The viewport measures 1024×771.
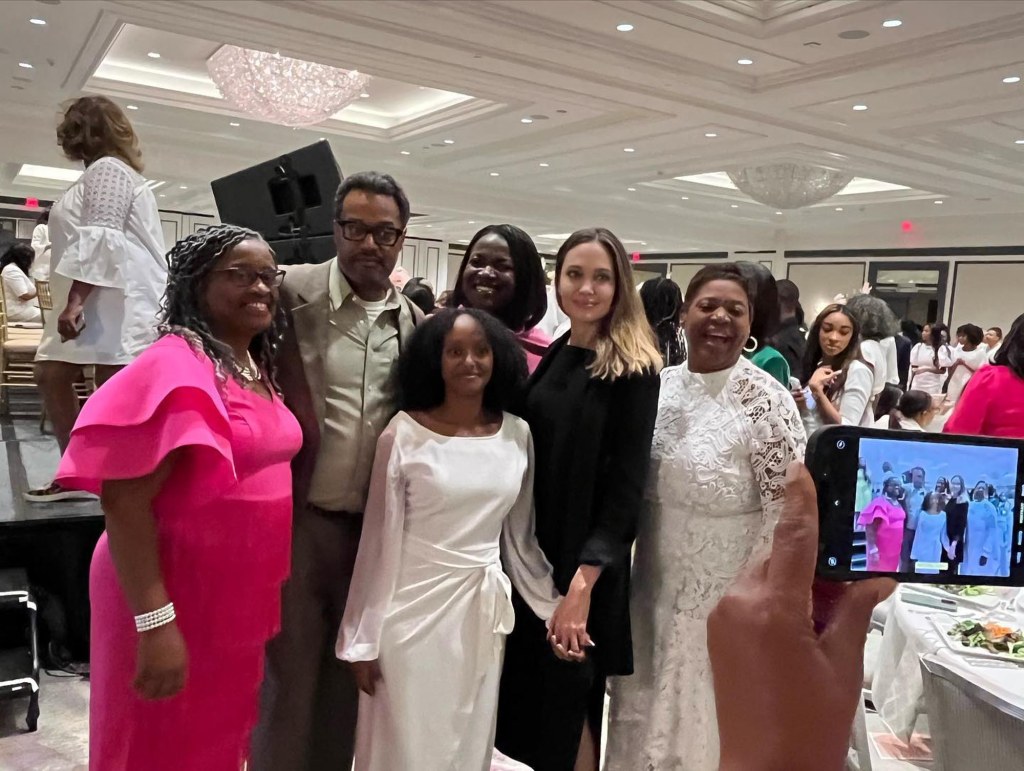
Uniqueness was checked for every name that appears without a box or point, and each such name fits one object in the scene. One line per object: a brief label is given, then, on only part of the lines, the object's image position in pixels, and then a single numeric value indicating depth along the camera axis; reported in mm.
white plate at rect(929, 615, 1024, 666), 2051
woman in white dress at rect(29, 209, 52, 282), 5836
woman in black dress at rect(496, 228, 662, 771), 1841
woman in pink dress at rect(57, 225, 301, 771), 1372
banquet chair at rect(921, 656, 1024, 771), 1792
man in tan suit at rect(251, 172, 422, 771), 1792
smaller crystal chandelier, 9977
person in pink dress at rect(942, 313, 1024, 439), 2805
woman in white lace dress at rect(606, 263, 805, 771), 1806
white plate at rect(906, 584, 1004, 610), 2547
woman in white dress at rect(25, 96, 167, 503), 2793
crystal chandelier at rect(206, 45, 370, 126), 6211
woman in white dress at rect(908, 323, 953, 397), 10664
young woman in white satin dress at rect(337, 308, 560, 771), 1747
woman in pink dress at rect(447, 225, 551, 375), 2410
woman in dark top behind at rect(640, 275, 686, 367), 3680
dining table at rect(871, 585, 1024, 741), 1937
